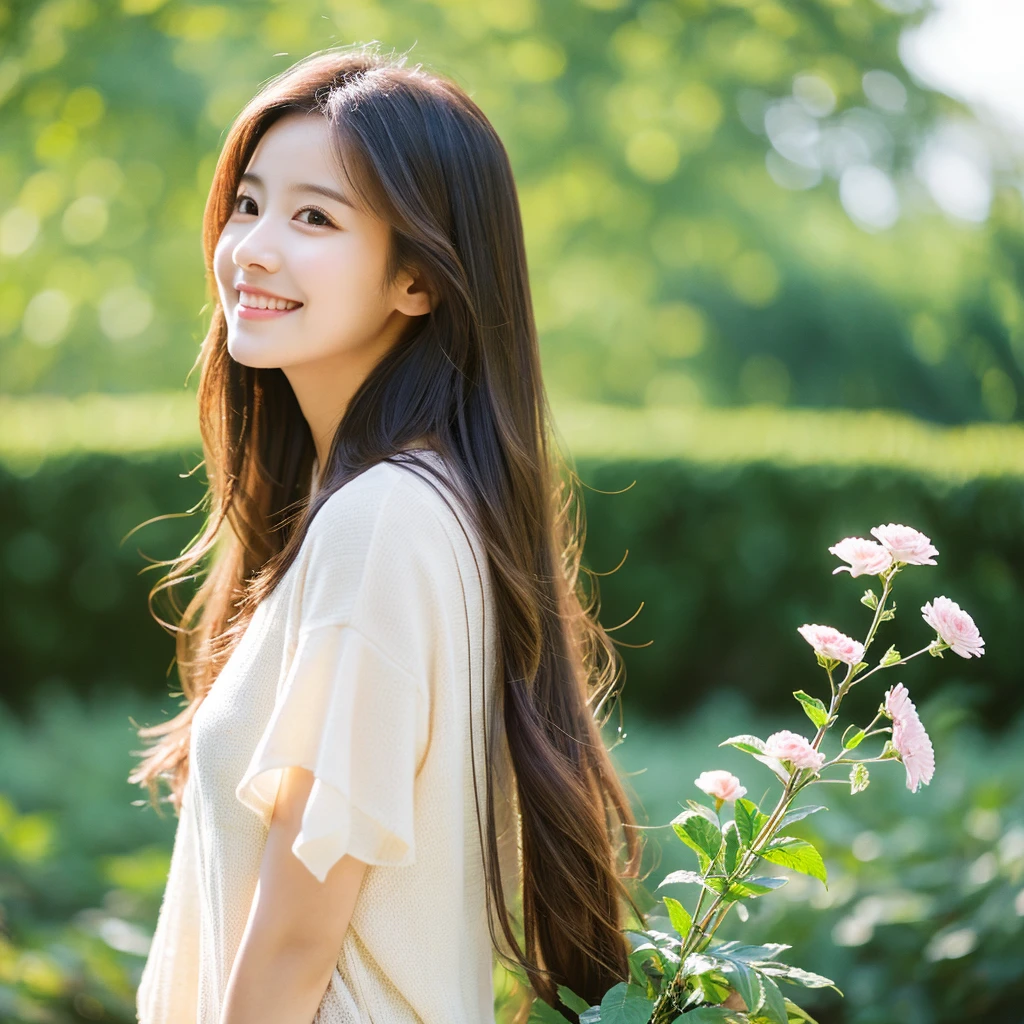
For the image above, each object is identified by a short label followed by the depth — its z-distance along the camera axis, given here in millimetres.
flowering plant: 1941
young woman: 1914
